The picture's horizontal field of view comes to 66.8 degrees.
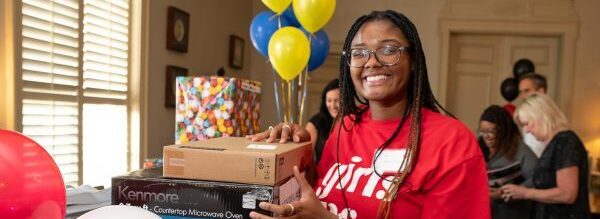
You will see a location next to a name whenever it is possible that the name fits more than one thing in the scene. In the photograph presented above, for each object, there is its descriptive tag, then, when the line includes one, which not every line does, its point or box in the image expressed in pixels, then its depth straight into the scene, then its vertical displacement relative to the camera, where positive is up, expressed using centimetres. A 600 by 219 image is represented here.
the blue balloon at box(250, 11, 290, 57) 242 +34
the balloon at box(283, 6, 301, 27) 244 +41
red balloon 69 -16
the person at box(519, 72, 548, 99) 296 +10
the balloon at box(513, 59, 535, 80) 433 +31
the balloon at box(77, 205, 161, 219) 75 -21
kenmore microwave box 81 -20
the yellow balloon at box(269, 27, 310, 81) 208 +19
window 204 +0
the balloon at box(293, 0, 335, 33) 208 +37
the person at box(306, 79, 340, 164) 264 -15
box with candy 157 -7
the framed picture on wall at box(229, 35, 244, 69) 434 +37
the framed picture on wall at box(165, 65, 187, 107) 317 +1
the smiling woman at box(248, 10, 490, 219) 94 -12
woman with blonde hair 191 -29
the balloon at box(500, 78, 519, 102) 421 +9
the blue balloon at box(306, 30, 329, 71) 247 +24
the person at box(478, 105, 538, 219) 210 -25
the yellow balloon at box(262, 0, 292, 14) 221 +42
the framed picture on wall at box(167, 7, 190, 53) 315 +42
